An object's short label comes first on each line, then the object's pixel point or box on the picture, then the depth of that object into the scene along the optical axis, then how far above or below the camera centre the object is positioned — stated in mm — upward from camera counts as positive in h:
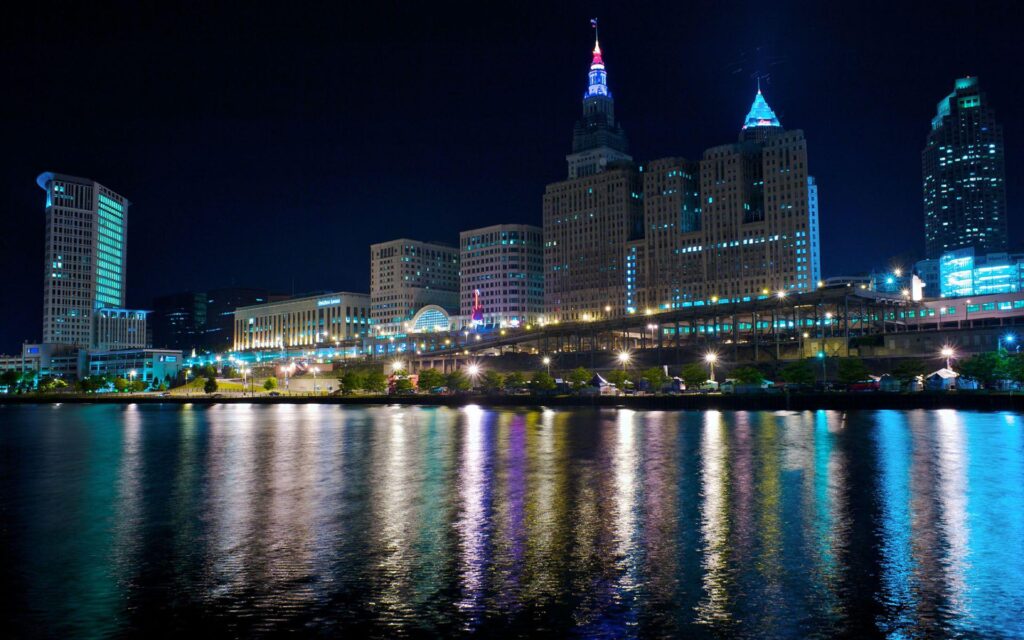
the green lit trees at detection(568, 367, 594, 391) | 136375 -2382
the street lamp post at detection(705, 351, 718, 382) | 138825 +710
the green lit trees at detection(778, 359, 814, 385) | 115244 -1749
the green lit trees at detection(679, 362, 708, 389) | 126875 -1881
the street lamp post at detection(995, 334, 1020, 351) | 114938 +2876
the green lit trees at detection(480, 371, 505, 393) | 151500 -3365
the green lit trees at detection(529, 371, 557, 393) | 136750 -3296
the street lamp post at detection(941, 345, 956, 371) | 115625 +1014
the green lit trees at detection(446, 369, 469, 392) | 148500 -3029
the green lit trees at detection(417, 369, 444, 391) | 153000 -2712
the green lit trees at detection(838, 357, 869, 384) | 111000 -1467
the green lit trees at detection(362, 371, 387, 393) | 163875 -3344
